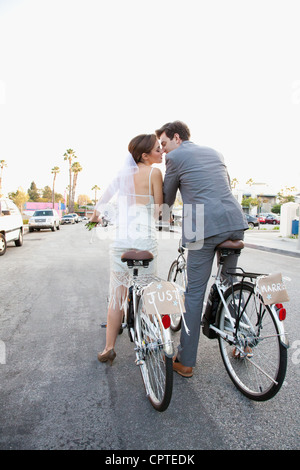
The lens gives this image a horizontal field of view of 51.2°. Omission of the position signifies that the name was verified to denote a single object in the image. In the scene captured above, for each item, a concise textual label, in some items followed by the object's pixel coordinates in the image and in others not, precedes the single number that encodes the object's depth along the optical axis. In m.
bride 2.68
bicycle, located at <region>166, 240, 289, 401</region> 2.07
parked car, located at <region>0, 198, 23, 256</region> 9.98
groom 2.45
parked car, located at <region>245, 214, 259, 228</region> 34.22
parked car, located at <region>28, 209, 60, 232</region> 22.56
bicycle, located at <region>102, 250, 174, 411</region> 2.00
